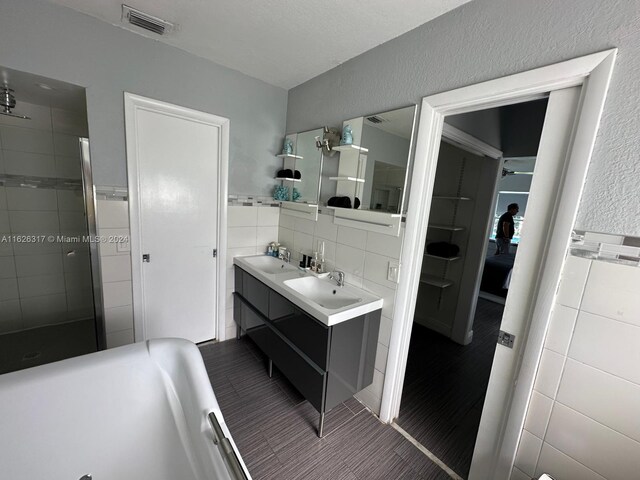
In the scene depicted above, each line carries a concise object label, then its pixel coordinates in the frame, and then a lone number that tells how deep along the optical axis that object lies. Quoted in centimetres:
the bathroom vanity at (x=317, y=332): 157
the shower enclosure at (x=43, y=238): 230
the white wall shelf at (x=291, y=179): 250
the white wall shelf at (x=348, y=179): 193
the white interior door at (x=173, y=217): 201
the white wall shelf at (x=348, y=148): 188
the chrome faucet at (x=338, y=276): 198
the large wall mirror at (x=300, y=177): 229
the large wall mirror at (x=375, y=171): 163
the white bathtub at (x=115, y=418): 103
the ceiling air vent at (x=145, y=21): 156
